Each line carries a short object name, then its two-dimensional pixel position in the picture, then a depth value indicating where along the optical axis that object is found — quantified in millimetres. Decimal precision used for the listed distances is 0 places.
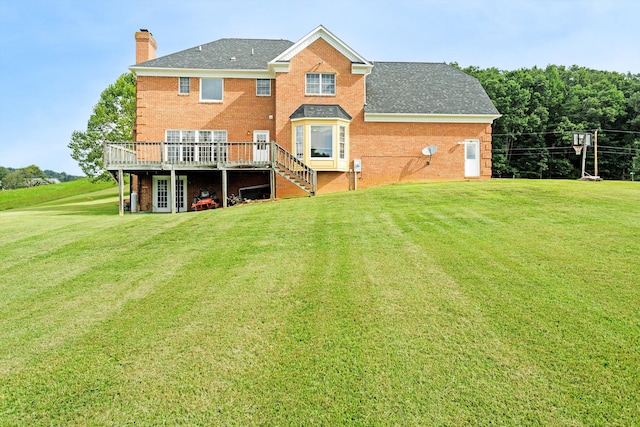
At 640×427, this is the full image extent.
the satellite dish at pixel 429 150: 23391
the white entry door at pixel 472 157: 24203
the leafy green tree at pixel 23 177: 104700
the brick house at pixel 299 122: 22578
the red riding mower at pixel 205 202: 20656
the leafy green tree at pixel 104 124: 43812
